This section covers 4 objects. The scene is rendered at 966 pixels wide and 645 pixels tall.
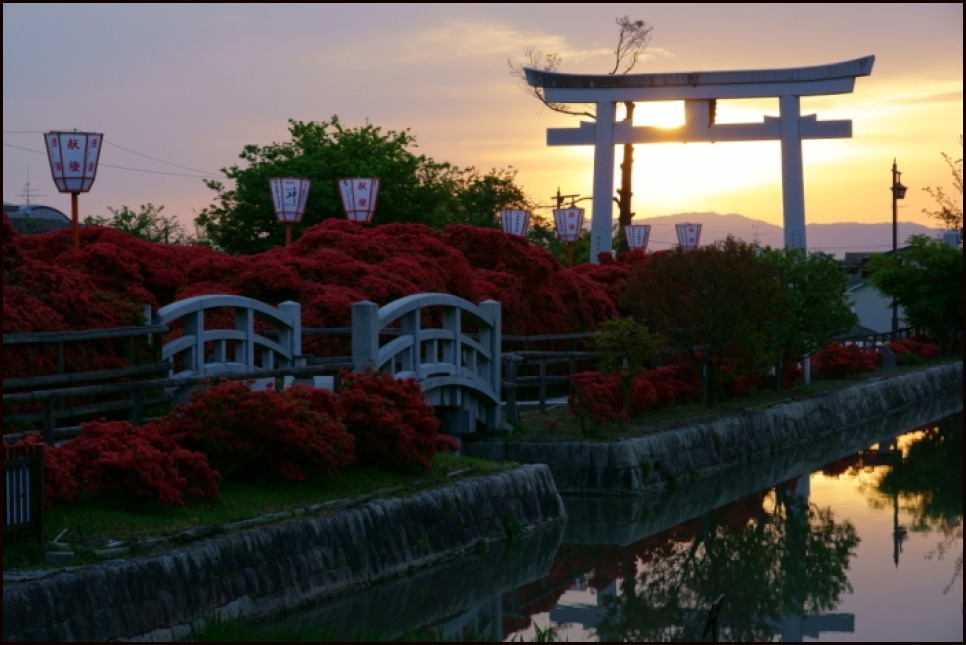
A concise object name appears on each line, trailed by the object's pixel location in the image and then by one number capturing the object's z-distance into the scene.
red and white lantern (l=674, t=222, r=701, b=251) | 42.91
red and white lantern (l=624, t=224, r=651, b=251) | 42.47
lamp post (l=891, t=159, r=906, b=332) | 59.25
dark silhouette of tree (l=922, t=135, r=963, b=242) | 51.95
